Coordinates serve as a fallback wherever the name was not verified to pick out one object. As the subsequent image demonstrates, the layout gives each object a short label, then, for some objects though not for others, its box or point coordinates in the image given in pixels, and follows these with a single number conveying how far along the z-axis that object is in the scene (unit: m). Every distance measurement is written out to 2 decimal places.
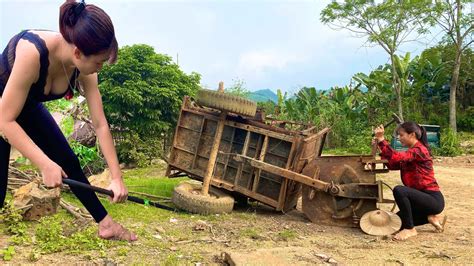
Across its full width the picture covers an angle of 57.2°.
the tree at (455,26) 15.25
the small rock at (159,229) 4.93
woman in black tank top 2.23
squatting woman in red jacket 5.38
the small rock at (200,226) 5.16
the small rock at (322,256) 4.10
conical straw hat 5.39
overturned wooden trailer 5.88
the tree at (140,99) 11.30
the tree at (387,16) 15.31
